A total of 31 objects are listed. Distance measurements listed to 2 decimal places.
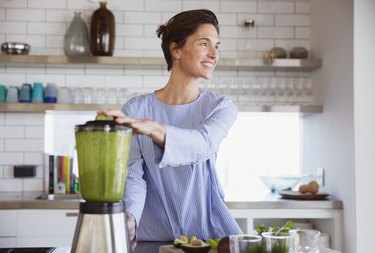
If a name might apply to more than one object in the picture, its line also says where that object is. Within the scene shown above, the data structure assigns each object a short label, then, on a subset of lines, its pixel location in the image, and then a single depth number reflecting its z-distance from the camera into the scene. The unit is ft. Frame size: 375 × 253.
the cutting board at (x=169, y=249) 6.27
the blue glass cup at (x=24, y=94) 15.19
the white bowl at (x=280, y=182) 15.28
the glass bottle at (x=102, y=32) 15.19
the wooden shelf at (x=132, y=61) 14.88
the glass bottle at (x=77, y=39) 15.21
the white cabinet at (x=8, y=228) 13.42
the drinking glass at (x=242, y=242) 5.05
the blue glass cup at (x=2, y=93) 15.26
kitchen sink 14.82
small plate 14.16
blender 4.93
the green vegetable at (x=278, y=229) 5.91
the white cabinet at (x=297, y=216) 13.75
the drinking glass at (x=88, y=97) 15.19
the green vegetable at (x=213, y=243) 6.29
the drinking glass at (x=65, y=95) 15.21
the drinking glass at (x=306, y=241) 5.53
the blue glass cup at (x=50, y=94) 15.19
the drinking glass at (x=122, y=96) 15.24
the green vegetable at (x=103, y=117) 5.21
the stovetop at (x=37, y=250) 7.06
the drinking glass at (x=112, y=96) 15.11
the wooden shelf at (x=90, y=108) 14.64
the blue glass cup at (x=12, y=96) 15.30
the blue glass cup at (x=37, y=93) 15.17
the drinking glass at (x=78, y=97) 15.19
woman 7.26
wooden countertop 13.48
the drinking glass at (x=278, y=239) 4.98
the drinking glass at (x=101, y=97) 15.12
